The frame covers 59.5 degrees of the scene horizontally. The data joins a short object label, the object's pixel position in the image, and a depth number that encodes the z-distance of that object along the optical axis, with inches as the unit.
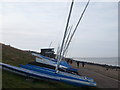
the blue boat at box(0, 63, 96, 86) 287.5
